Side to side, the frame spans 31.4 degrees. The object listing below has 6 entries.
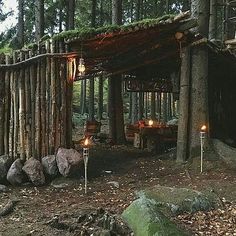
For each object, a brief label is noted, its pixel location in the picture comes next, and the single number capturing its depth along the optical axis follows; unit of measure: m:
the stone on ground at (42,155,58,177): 9.49
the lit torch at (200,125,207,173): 9.81
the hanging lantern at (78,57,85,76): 9.91
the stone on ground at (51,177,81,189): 9.12
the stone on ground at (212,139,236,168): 10.02
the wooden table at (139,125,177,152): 14.04
